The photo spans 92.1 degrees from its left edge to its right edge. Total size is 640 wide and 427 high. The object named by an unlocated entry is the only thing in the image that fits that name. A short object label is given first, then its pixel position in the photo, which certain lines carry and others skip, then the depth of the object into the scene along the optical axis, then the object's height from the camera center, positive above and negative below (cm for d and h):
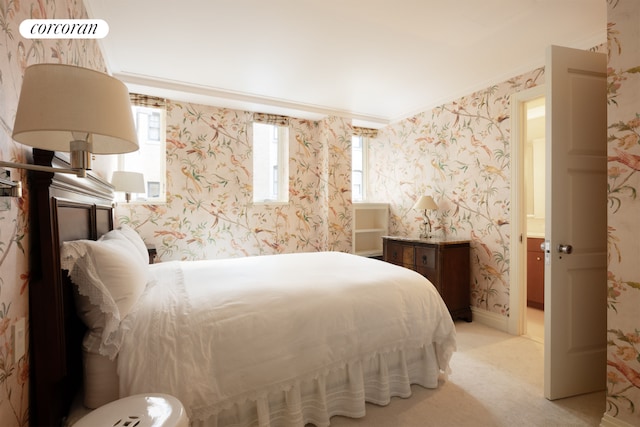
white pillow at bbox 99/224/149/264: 199 -19
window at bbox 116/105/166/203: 362 +67
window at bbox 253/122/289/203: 427 +65
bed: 118 -59
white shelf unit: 467 -31
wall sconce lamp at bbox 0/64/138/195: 80 +28
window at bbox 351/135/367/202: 515 +66
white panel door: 189 -11
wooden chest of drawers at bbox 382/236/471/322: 328 -68
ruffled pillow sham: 129 -34
